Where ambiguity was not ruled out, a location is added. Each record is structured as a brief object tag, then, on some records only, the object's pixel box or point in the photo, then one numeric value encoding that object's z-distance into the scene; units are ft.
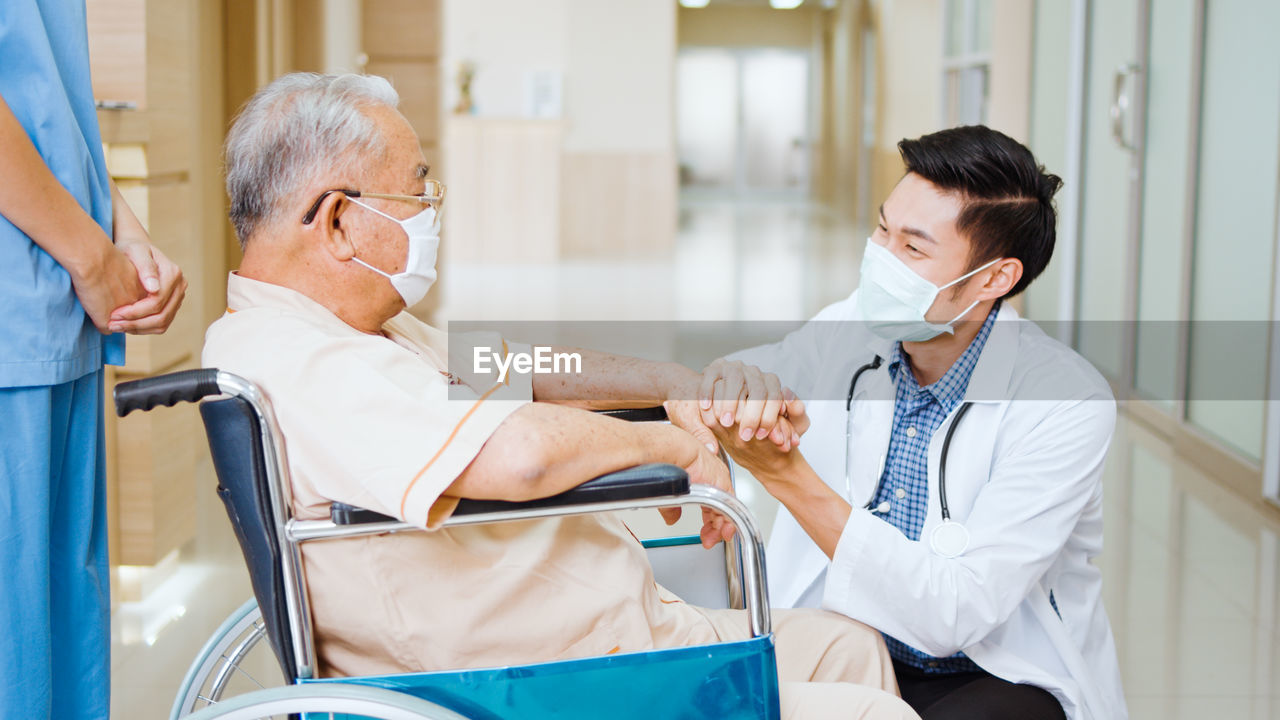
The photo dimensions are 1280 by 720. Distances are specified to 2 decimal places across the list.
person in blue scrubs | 4.07
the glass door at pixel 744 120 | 63.67
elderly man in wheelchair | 3.60
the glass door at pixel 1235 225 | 11.41
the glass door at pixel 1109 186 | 14.97
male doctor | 4.49
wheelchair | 3.47
